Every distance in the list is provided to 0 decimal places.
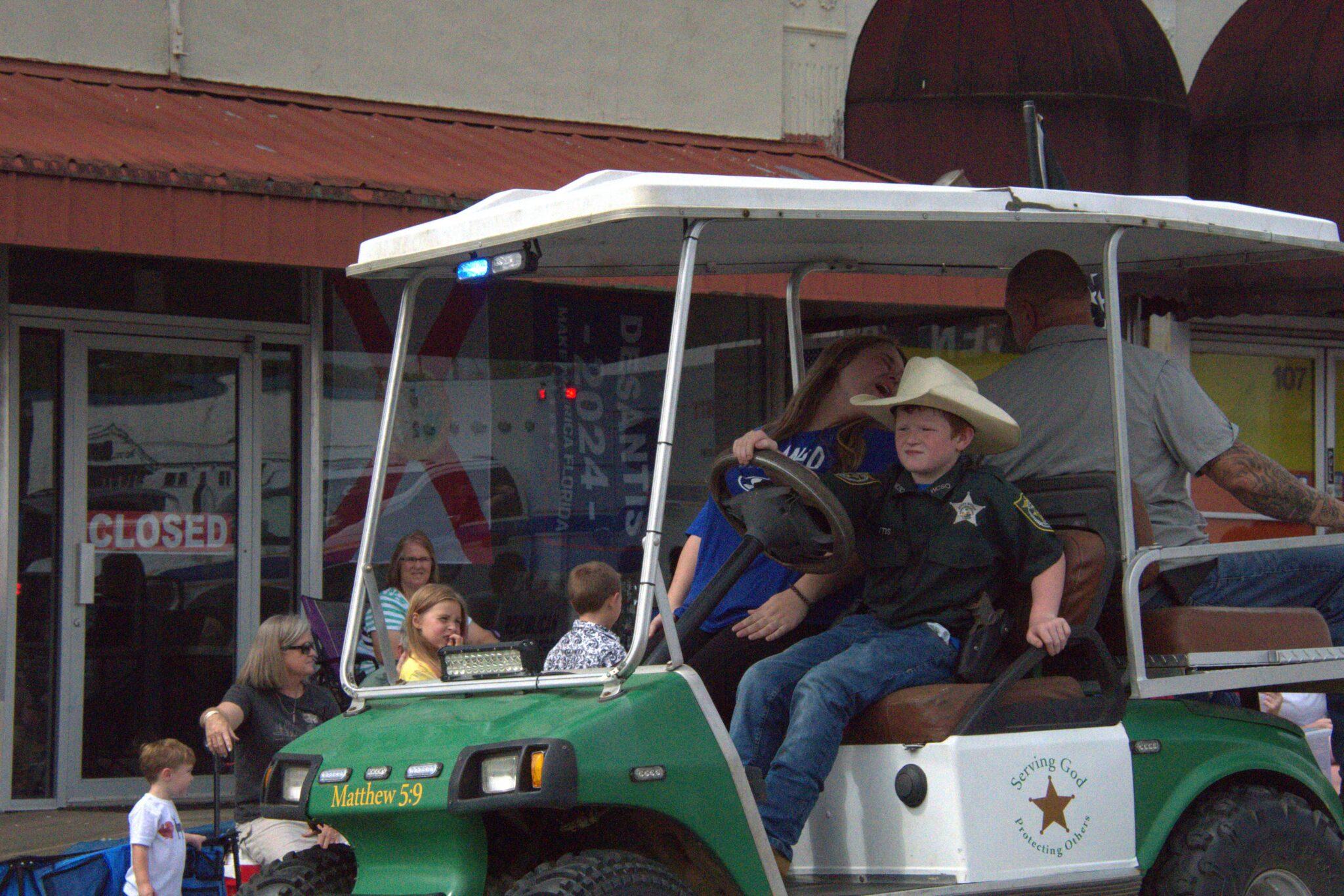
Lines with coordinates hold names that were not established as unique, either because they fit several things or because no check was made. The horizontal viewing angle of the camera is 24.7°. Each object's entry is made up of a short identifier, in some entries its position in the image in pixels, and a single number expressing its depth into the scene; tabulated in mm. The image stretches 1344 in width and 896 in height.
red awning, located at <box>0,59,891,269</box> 12819
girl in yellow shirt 9969
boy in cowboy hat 7659
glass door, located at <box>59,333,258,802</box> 14887
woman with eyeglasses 13674
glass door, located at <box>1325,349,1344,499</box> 21933
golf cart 6716
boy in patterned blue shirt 7807
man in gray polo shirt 8440
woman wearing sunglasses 11236
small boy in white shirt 10481
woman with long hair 8427
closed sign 15075
